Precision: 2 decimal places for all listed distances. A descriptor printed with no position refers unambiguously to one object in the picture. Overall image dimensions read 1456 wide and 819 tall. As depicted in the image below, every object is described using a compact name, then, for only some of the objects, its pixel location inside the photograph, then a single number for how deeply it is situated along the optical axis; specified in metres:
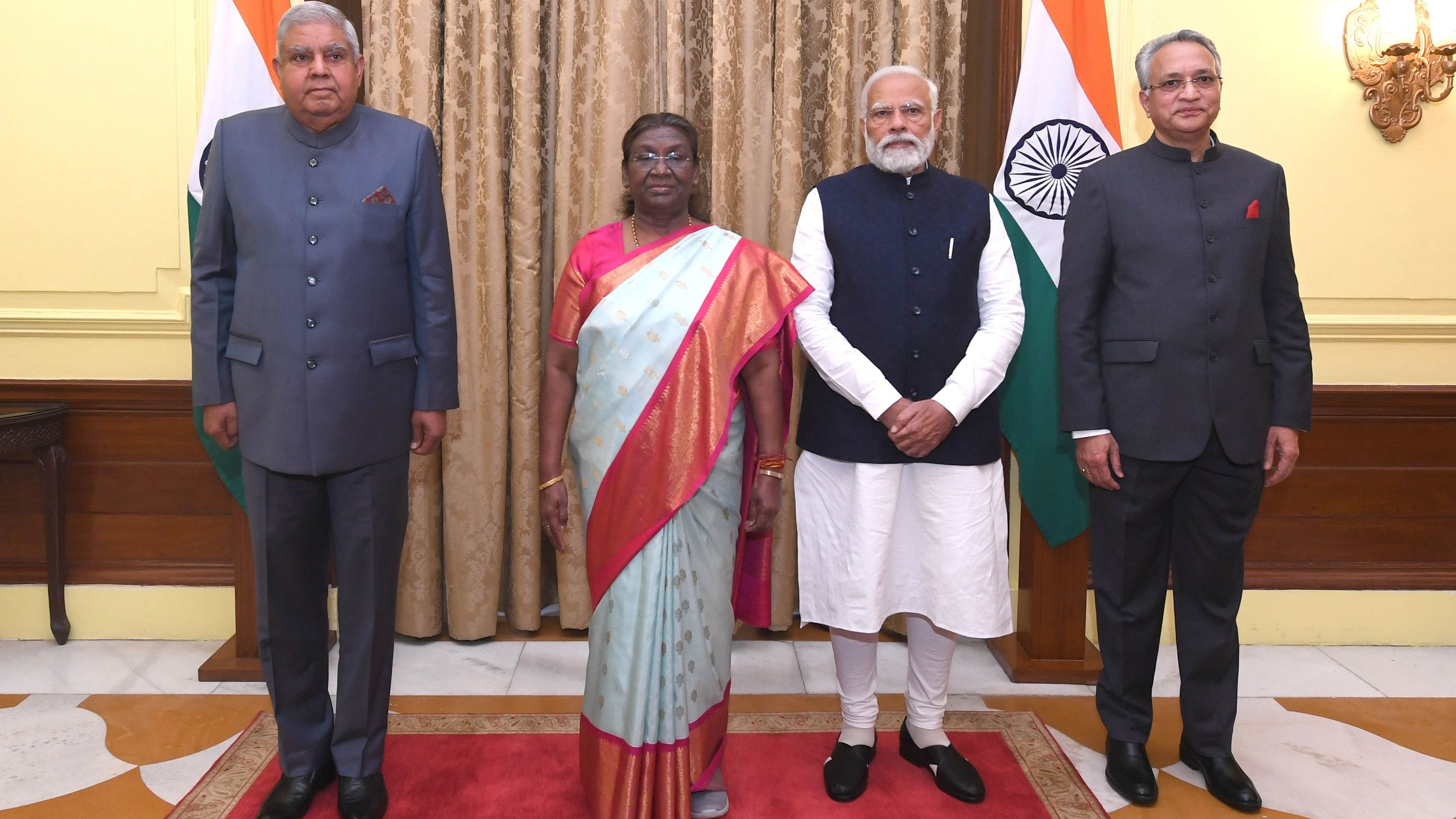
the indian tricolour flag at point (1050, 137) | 2.76
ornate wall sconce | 3.08
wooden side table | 3.02
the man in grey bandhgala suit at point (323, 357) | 1.99
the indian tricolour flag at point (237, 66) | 2.67
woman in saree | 1.99
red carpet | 2.20
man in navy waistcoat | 2.19
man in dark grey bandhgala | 2.15
